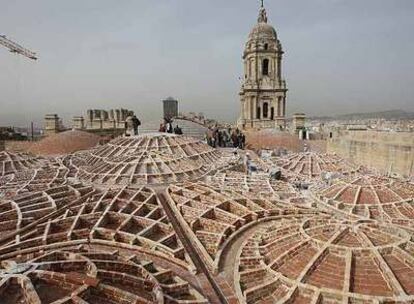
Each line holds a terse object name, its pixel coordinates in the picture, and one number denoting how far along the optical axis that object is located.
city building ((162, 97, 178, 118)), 54.04
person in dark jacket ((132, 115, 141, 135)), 28.11
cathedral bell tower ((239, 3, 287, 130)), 47.75
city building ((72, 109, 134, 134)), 40.56
